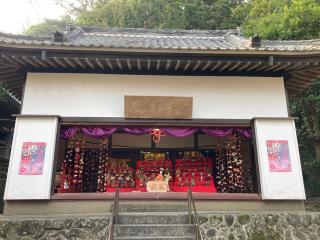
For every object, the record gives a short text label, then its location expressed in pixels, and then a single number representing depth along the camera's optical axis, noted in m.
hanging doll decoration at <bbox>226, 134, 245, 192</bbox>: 10.91
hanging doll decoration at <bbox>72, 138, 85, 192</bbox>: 10.82
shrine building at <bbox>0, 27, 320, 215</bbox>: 7.36
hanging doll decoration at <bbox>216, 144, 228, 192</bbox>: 11.52
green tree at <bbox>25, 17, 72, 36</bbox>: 27.06
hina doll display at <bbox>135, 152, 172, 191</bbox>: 11.43
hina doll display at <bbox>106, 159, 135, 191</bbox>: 11.28
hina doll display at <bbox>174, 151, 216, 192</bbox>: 11.18
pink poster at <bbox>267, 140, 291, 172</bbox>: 7.81
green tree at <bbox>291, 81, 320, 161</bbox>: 13.69
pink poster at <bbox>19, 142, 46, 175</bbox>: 7.45
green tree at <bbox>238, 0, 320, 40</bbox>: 13.51
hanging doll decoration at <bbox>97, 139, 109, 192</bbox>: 11.01
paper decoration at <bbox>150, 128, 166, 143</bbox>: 9.96
